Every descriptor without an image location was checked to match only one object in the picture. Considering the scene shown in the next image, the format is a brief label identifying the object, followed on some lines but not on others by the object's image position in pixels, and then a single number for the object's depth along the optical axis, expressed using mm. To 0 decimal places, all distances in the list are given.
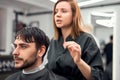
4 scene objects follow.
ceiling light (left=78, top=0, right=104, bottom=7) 5298
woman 1426
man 1383
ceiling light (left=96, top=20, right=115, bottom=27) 5634
